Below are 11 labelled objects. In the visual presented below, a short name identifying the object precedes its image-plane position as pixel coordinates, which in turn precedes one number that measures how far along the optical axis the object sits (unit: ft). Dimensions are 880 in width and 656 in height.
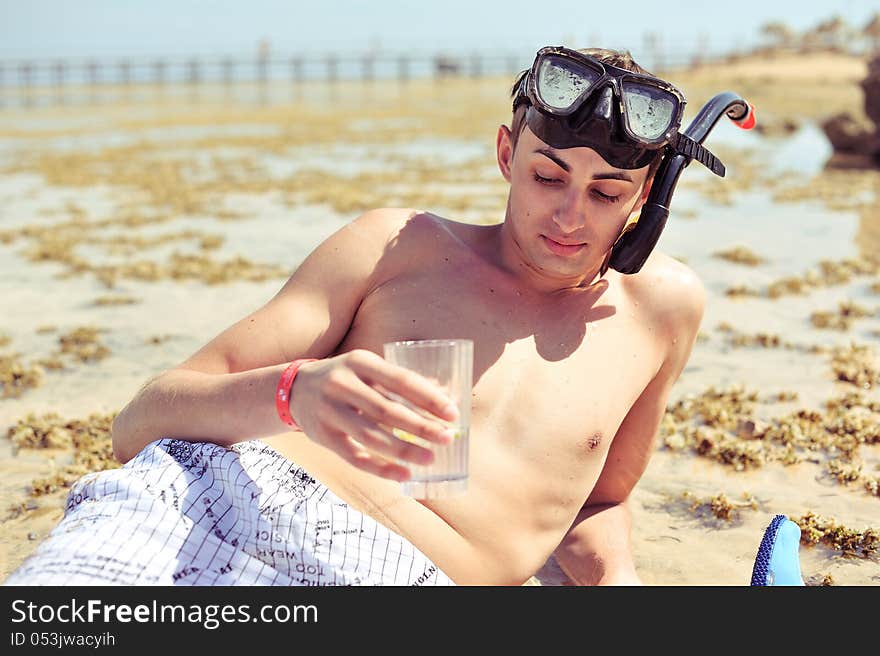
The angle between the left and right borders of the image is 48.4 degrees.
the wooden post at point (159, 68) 215.88
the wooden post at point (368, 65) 243.19
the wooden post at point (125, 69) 220.96
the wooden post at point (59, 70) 200.03
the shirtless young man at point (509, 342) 8.23
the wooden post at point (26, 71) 200.85
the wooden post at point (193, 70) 211.94
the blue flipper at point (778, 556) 8.95
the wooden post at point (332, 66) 234.58
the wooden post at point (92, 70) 213.25
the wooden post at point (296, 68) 220.47
